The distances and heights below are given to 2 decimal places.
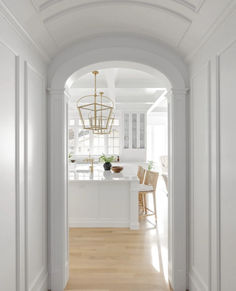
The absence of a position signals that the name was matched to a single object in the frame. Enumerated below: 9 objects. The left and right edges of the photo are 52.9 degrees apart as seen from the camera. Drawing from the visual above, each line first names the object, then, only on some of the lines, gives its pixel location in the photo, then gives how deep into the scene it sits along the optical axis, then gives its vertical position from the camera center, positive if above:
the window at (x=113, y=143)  8.95 +0.06
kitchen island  4.39 -1.11
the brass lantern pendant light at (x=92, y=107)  7.38 +1.31
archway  2.48 +0.19
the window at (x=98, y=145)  8.99 -0.02
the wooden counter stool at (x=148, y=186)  4.62 -0.82
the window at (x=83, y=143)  9.09 +0.06
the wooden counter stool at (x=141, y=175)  5.36 -0.78
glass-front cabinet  8.43 +0.63
